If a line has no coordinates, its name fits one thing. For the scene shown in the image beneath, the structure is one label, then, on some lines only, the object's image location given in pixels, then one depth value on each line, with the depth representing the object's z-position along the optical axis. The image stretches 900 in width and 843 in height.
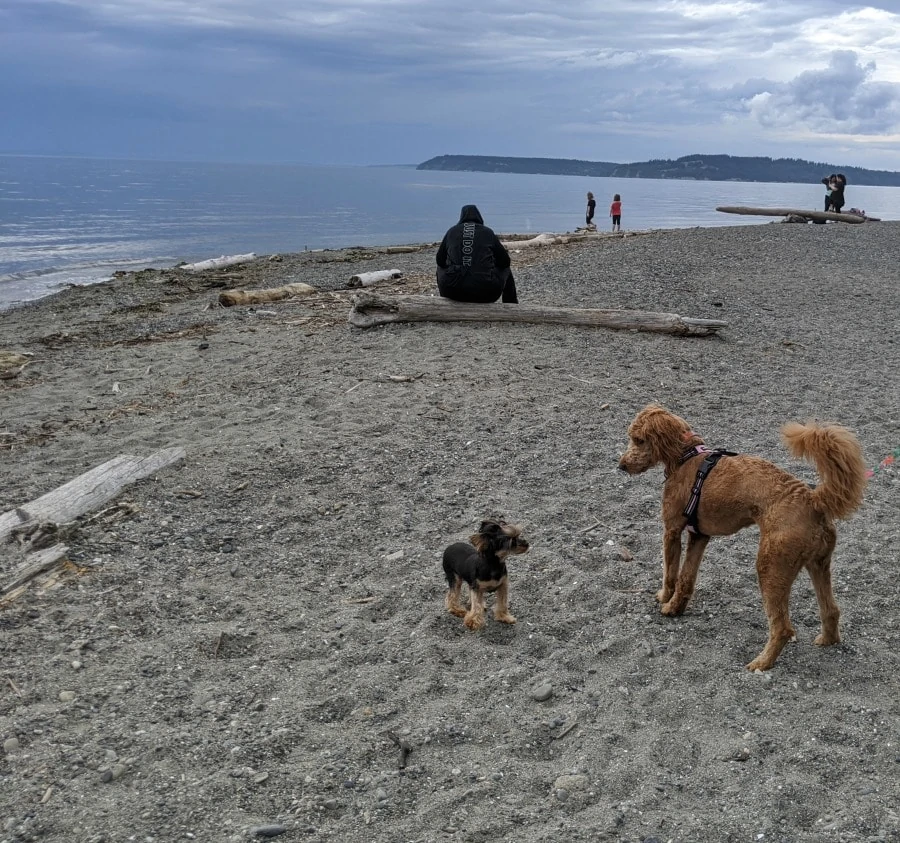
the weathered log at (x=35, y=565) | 5.55
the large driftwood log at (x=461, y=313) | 12.66
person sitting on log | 12.45
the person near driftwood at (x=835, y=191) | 34.97
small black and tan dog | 4.85
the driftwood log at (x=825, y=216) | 33.47
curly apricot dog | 4.26
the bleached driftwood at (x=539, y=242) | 27.83
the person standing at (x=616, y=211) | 35.81
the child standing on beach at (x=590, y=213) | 37.68
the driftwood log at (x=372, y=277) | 19.08
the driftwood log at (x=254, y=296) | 17.20
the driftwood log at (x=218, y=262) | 26.82
